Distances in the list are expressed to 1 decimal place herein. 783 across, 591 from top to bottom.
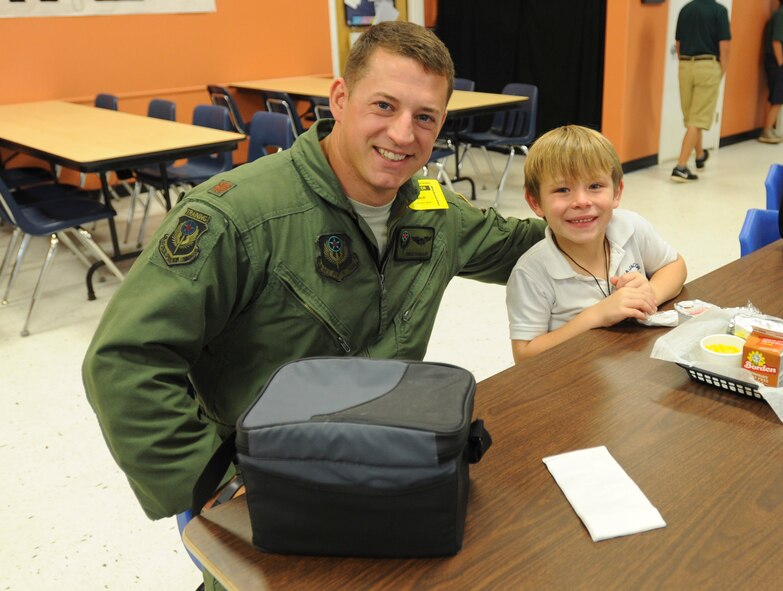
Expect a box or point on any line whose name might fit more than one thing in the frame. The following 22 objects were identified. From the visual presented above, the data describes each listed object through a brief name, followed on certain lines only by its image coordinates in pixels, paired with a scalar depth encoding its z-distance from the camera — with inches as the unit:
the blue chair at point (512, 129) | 209.0
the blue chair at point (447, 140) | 196.2
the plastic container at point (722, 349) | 46.0
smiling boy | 61.3
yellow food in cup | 47.3
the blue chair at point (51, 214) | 133.3
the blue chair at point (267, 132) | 161.6
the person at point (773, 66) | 287.0
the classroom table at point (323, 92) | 195.0
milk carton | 43.6
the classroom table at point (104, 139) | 138.6
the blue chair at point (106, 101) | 215.8
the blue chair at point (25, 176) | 187.2
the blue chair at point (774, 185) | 91.8
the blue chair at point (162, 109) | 198.2
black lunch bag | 30.5
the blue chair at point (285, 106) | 220.4
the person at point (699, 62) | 221.3
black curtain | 269.3
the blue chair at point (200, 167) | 175.2
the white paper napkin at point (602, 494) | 34.1
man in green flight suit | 43.4
